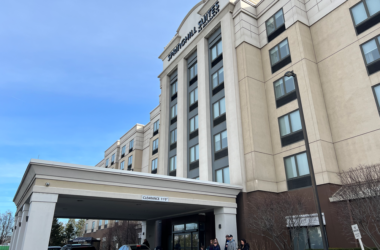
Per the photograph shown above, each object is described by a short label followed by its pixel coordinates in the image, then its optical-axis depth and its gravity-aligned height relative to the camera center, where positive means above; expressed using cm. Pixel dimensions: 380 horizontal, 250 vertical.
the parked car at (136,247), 1828 -33
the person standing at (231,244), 1731 -24
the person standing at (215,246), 1658 -32
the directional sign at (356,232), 1126 +20
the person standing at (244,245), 1530 -27
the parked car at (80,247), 1636 -25
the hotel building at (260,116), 1916 +914
